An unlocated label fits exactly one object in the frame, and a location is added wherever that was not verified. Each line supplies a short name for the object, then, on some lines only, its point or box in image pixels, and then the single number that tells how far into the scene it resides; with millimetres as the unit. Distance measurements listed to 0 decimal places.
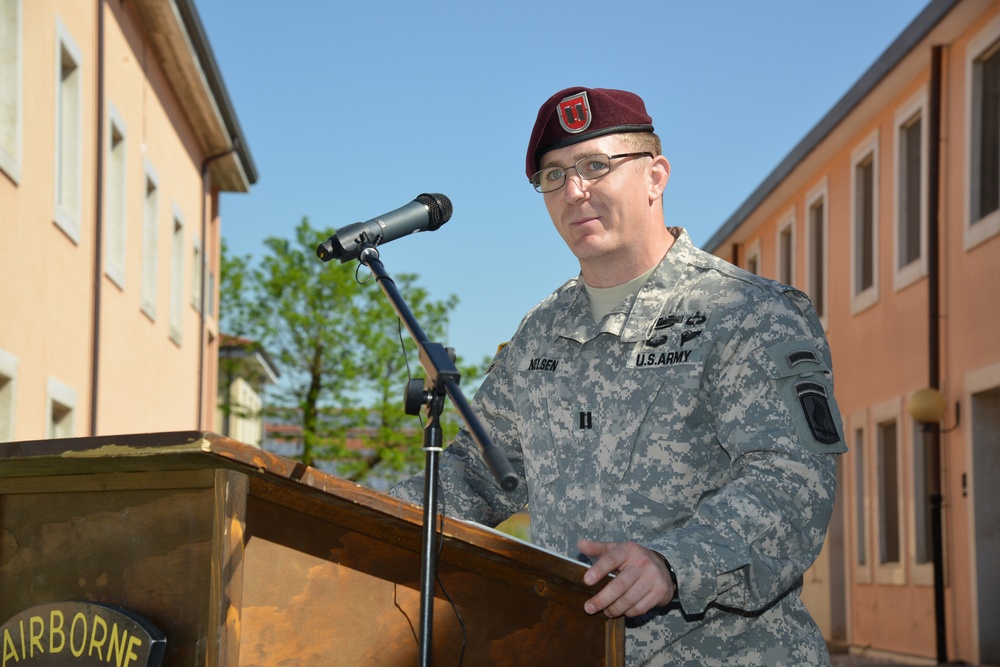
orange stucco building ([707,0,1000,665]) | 14836
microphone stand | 2404
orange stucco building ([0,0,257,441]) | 11852
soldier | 2879
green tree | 37406
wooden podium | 2342
